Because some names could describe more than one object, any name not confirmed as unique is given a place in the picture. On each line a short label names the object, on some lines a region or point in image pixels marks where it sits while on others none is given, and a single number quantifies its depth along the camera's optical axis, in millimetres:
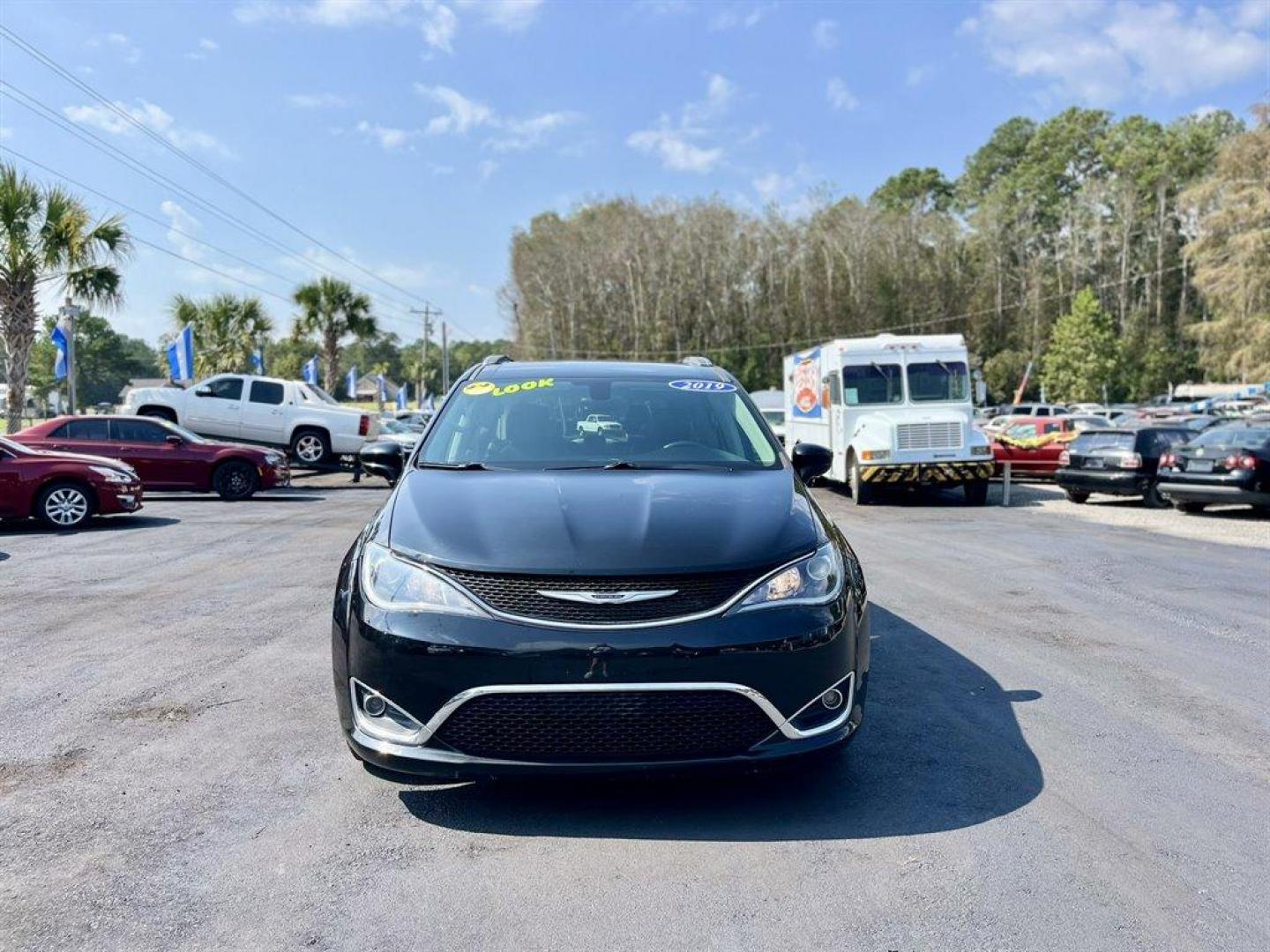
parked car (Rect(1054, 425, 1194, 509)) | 17156
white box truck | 18188
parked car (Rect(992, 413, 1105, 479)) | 23250
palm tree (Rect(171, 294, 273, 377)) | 39781
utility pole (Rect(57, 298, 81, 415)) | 23766
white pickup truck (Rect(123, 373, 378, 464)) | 21594
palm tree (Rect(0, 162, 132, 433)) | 21109
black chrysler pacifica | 3244
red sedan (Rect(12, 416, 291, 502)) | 16656
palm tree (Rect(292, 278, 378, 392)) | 40156
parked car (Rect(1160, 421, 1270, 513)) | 14391
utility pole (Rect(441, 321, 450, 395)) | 76188
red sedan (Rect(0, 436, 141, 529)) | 12453
